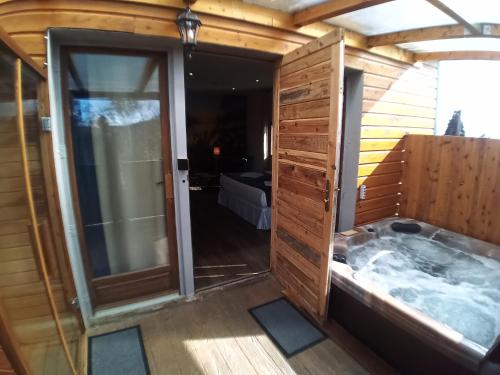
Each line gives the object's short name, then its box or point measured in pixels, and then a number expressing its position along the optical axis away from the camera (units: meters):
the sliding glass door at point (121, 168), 2.08
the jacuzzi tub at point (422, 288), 1.61
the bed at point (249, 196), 4.19
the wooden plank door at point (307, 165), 1.90
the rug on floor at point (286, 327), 2.01
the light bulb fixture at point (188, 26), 1.82
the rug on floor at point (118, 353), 1.82
